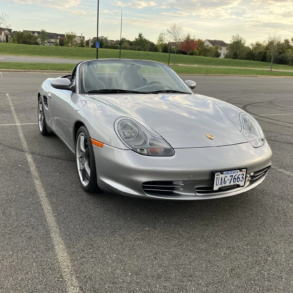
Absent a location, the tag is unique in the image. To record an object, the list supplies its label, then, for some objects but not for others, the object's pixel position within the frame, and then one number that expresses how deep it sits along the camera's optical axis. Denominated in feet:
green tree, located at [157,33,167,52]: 255.93
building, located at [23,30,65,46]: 463.75
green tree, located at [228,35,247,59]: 249.55
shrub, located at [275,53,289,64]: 215.10
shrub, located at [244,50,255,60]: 245.65
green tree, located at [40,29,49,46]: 266.20
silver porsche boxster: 7.98
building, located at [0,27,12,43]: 372.21
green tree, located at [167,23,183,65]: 121.70
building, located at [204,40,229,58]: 441.27
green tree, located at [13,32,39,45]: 252.42
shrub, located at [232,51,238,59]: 252.42
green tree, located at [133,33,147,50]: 259.60
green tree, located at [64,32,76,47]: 261.20
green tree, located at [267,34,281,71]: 122.21
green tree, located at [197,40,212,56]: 281.48
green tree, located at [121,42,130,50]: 264.52
